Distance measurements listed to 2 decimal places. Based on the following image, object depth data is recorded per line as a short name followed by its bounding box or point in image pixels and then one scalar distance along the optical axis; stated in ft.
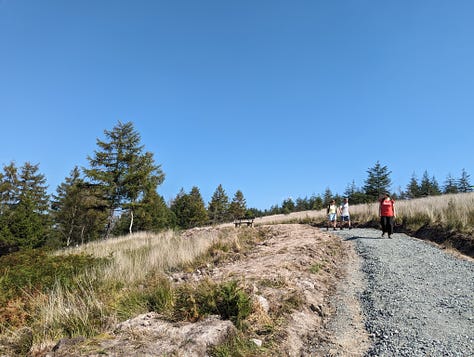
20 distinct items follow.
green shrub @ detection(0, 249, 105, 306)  20.01
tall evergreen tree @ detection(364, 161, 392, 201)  181.27
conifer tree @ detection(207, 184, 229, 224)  219.00
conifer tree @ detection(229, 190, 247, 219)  227.20
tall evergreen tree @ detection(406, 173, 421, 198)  229.84
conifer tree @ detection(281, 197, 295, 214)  259.15
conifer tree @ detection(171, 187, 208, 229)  181.25
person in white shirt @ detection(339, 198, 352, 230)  55.52
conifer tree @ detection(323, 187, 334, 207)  241.76
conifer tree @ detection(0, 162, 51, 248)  100.01
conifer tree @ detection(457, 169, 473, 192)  227.61
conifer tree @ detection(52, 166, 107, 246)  94.53
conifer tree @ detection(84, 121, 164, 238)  95.35
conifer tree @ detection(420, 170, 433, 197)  220.96
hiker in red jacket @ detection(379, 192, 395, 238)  39.56
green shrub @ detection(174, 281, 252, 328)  12.35
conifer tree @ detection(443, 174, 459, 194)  220.23
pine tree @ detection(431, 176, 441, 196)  214.40
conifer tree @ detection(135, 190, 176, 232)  102.63
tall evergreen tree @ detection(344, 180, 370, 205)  189.98
